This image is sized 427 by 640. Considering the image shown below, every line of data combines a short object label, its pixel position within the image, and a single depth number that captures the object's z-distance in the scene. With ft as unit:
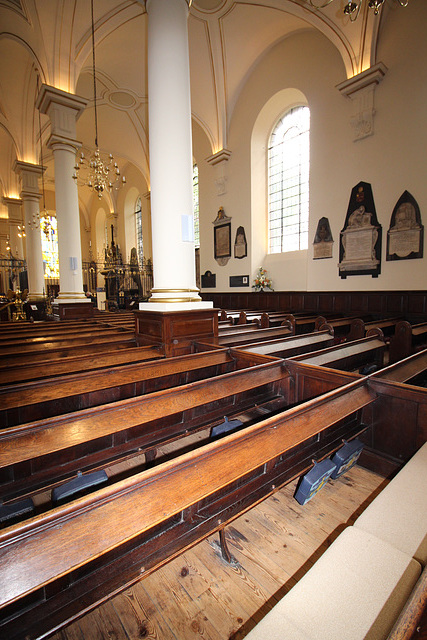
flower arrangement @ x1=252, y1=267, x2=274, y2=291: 31.50
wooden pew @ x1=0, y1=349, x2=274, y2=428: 6.44
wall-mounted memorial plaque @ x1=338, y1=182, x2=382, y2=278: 22.57
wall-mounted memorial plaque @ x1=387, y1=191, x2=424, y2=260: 20.30
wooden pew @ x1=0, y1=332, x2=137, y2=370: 9.68
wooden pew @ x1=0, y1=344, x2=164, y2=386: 7.89
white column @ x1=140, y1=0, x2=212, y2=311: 10.86
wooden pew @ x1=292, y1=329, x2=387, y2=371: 9.39
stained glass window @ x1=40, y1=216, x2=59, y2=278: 63.46
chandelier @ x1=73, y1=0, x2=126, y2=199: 20.62
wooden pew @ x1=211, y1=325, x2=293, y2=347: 12.75
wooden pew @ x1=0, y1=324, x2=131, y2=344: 11.82
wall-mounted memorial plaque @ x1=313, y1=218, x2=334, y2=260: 25.41
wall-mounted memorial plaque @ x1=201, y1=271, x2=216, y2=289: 37.52
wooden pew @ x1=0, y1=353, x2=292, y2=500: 4.63
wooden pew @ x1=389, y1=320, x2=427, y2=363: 12.55
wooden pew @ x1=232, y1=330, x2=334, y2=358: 10.75
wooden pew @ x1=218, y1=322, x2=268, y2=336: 14.08
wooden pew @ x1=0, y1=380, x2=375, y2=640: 2.69
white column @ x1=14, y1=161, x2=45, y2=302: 32.58
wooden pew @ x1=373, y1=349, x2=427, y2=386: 7.55
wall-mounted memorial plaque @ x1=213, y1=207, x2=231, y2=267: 35.14
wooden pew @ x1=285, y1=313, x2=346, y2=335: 15.32
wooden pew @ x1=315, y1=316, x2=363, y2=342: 15.42
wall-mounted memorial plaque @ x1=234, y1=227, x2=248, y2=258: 33.12
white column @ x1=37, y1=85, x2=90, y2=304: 21.68
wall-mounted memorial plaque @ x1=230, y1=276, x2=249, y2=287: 33.41
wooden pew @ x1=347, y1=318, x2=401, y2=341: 13.96
